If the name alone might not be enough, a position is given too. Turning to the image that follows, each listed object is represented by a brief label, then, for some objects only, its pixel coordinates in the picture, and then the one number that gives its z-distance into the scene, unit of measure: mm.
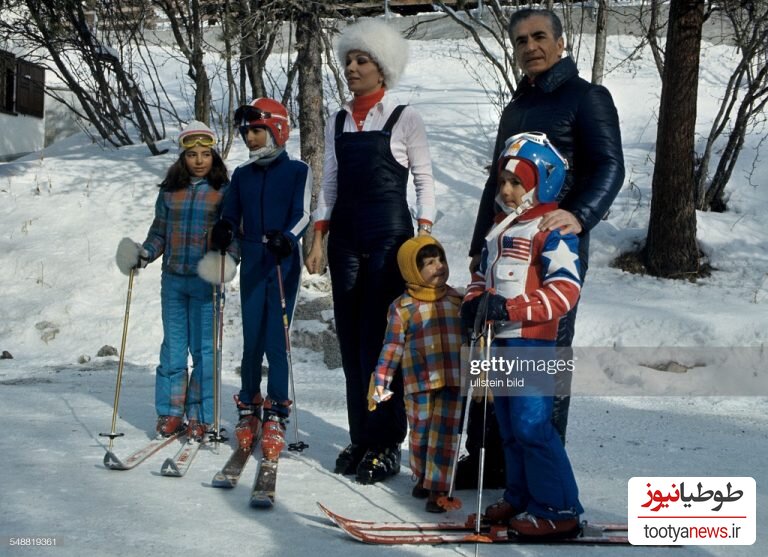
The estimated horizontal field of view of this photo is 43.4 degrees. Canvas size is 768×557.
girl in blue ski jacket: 5355
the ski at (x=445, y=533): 3533
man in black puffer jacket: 3836
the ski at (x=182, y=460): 4469
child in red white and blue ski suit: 3521
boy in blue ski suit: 5051
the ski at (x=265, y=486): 3982
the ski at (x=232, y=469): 4316
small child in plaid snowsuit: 4219
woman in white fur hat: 4547
